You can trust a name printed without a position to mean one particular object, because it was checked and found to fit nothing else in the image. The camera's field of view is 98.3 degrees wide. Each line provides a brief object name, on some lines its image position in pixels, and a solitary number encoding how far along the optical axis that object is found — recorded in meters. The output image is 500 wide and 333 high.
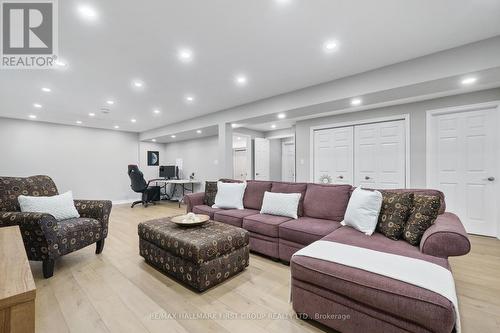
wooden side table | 0.78
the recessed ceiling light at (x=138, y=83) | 3.21
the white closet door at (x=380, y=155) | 4.01
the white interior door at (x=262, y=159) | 6.60
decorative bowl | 2.35
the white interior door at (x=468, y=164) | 3.33
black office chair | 6.07
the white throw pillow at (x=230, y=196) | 3.36
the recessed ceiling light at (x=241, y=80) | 3.07
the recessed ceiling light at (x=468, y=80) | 2.39
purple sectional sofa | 1.13
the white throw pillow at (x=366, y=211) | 2.06
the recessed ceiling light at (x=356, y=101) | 3.09
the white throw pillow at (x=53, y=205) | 2.41
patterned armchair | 2.11
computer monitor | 7.16
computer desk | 6.54
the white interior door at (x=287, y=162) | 7.16
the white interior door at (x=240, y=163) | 7.12
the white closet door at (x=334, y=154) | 4.60
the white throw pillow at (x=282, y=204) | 2.75
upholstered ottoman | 1.90
